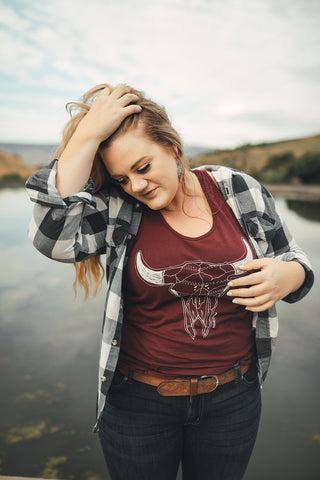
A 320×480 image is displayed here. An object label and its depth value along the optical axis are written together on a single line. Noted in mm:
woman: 986
